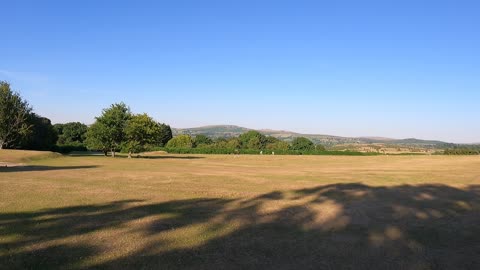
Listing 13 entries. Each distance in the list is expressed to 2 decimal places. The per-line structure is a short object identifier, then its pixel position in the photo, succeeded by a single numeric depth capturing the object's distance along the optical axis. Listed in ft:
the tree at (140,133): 216.33
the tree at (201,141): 493.27
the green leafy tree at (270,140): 530.96
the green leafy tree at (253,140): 503.20
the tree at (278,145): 454.81
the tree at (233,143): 469.65
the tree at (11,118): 206.39
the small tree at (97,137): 215.51
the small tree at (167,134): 514.68
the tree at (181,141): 451.12
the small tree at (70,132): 425.57
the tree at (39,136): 238.00
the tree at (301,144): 484.38
